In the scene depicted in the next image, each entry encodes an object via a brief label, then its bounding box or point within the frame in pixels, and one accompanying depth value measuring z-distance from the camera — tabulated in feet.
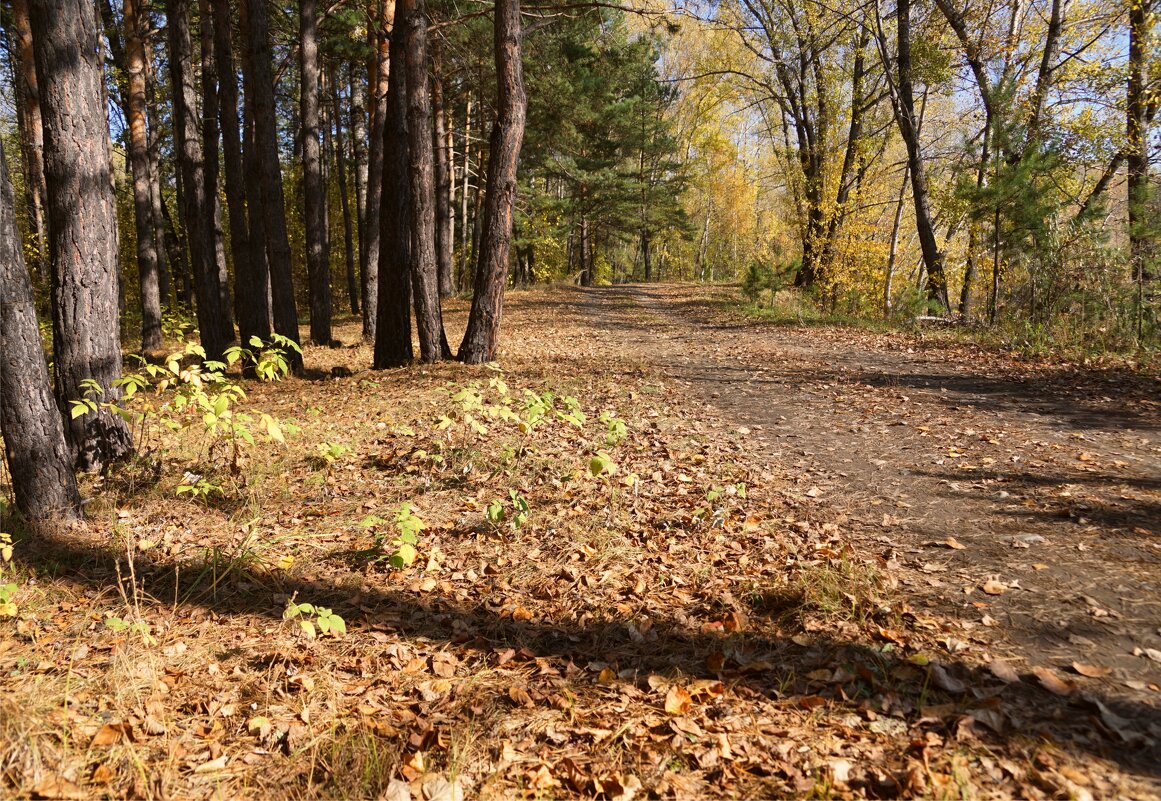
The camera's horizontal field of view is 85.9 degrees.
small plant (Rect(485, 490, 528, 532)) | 13.88
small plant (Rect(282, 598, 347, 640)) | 10.03
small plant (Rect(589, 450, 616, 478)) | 13.66
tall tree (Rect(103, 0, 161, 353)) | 41.47
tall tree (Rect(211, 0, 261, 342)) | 33.19
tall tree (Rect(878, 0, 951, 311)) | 46.65
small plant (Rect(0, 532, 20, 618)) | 10.40
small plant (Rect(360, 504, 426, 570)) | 11.90
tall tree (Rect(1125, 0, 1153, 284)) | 33.24
